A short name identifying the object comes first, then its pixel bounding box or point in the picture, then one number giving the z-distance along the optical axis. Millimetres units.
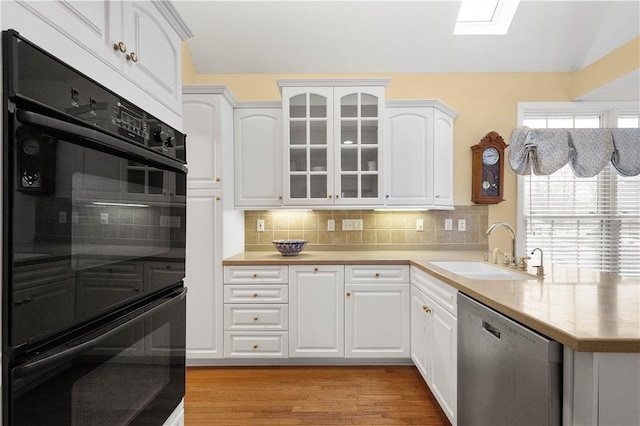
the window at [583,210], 3061
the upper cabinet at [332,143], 2791
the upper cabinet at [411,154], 2885
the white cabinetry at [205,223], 2543
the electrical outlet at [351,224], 3150
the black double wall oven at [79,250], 647
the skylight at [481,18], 2854
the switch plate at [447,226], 3146
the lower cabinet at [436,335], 1720
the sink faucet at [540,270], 1757
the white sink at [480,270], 1980
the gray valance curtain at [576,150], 2312
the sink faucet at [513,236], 2031
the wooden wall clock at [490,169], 3020
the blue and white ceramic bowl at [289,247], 2766
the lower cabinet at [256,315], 2570
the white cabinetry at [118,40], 723
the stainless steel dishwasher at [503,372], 969
